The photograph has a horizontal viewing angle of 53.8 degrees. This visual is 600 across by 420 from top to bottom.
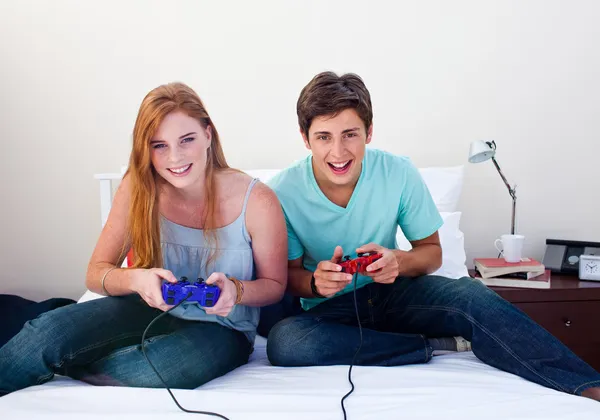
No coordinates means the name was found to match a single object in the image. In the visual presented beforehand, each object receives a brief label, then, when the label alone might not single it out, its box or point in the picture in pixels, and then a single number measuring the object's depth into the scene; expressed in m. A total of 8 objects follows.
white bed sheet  0.98
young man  1.21
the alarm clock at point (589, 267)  1.94
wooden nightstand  1.86
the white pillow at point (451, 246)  1.83
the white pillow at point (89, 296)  1.75
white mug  1.93
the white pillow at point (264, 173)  1.99
